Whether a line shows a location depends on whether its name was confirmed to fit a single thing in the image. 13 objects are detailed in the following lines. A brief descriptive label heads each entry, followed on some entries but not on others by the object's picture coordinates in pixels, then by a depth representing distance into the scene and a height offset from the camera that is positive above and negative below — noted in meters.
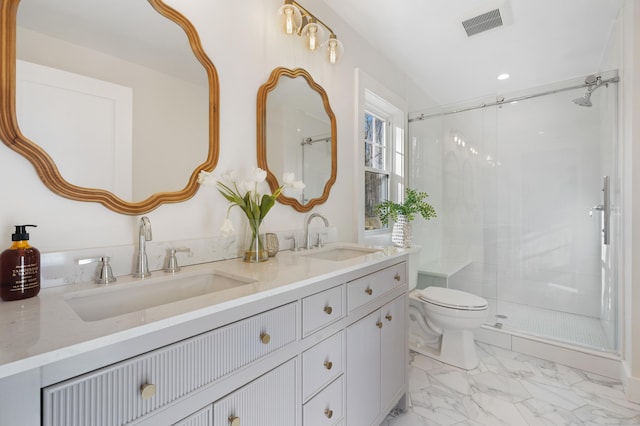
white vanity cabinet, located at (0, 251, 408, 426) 0.52 -0.38
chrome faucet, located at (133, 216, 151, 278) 1.00 -0.12
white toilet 2.12 -0.84
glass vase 1.26 -0.16
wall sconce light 1.56 +1.07
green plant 2.40 +0.05
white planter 2.36 -0.15
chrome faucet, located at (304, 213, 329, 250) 1.69 -0.07
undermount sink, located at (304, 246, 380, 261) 1.65 -0.22
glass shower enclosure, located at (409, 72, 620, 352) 2.77 +0.13
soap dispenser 0.72 -0.14
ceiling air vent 2.02 +1.39
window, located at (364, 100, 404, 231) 2.46 +0.51
